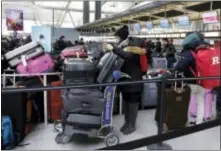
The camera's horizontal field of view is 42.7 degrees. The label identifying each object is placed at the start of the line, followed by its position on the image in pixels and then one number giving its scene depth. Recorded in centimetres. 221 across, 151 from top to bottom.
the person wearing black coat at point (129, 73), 346
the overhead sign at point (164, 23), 963
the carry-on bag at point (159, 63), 674
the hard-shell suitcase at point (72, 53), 453
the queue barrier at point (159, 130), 232
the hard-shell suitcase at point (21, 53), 387
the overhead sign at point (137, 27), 1257
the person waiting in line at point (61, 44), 755
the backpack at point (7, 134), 307
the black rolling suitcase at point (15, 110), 324
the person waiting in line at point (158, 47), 891
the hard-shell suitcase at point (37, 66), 383
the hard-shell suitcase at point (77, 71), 352
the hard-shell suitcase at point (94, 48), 610
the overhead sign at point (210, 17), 564
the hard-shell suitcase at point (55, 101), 397
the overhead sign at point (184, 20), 812
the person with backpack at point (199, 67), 343
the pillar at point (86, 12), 1966
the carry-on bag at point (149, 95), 487
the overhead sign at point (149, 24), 1130
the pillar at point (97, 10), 1787
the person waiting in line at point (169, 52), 722
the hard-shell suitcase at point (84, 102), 324
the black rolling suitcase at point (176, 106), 376
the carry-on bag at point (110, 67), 348
